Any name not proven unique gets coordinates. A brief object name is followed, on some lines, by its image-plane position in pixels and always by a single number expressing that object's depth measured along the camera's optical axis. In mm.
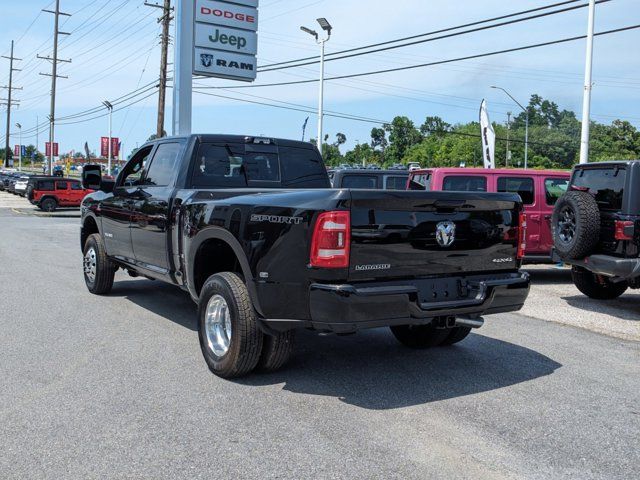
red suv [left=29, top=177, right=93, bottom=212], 32719
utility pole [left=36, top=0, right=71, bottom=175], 49881
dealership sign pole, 19000
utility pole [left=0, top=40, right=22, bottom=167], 71038
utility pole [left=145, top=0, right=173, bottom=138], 32281
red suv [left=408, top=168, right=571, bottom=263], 10820
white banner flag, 21884
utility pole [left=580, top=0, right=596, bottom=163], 16672
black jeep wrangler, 7918
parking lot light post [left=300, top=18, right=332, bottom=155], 26598
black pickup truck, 4309
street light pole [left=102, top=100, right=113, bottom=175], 57469
